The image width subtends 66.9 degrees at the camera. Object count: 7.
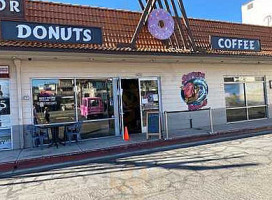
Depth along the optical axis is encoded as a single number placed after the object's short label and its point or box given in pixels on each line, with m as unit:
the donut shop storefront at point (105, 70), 7.23
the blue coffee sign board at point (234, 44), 9.37
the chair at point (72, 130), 7.71
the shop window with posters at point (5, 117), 7.32
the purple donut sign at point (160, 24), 8.90
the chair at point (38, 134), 7.22
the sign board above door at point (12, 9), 7.01
